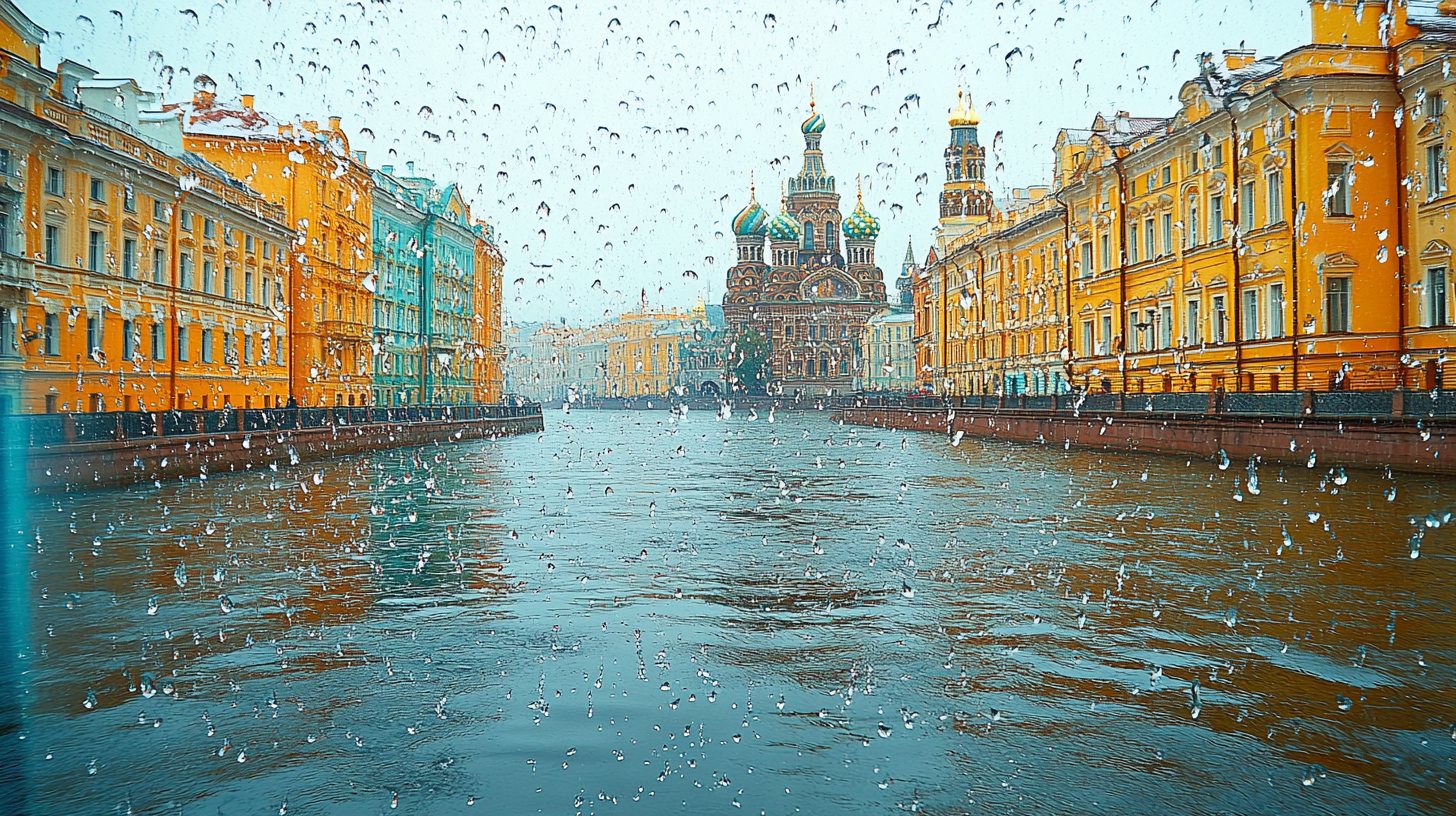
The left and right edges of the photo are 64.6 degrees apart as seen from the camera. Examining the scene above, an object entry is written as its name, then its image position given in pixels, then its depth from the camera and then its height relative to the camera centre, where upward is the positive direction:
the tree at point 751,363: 120.69 +4.37
